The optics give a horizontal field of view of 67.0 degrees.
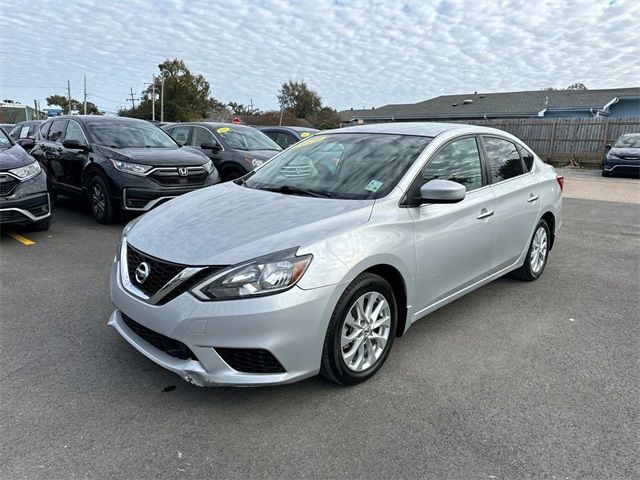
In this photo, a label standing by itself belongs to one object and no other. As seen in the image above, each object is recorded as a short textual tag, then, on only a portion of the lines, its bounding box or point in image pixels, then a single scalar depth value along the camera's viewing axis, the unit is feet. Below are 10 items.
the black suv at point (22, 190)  19.06
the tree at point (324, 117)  210.38
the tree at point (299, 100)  240.73
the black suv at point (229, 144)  28.81
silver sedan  8.26
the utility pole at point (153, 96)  157.99
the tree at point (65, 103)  296.42
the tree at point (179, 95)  201.67
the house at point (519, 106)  98.32
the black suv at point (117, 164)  22.81
